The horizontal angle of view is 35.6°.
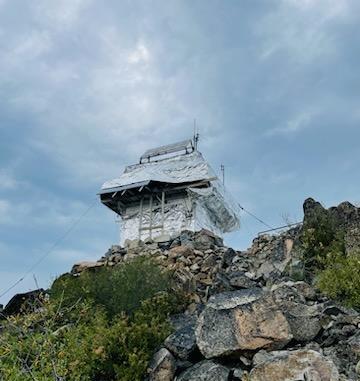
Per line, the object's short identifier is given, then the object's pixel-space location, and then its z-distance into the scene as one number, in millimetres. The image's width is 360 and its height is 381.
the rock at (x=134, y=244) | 21544
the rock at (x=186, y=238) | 19497
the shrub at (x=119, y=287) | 12133
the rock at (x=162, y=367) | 8797
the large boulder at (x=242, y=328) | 8500
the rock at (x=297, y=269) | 12734
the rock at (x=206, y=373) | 8234
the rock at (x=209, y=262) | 15867
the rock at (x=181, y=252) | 17281
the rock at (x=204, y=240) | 18781
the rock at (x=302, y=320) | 8906
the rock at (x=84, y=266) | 17891
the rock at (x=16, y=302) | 15749
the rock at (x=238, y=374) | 8180
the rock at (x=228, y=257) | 16062
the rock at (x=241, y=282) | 12609
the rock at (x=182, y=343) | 9141
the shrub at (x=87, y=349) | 8531
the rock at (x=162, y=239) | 21827
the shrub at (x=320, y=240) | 13305
